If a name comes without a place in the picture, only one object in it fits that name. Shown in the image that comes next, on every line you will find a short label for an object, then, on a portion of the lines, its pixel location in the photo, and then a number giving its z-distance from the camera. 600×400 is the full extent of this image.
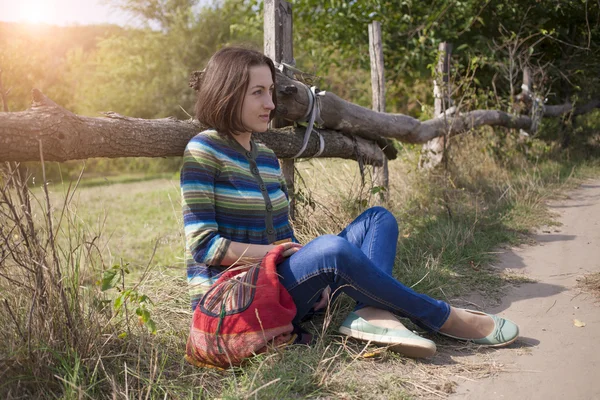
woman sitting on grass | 2.17
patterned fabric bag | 2.06
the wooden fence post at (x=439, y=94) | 5.61
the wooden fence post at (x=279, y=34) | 3.58
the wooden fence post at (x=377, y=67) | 5.63
